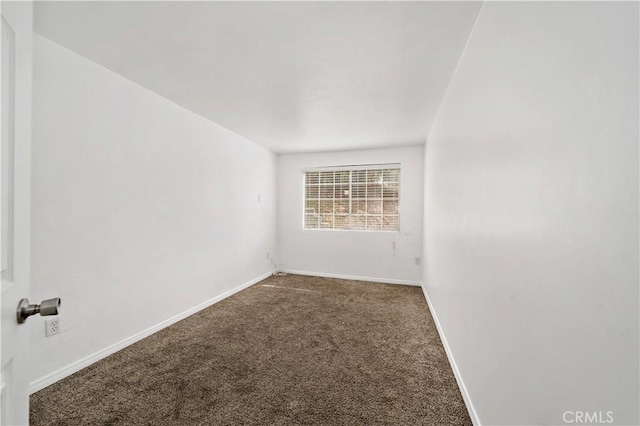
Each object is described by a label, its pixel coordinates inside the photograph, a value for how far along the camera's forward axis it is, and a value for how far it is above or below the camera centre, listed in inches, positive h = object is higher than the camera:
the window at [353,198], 193.9 +11.1
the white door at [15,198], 28.7 +1.3
